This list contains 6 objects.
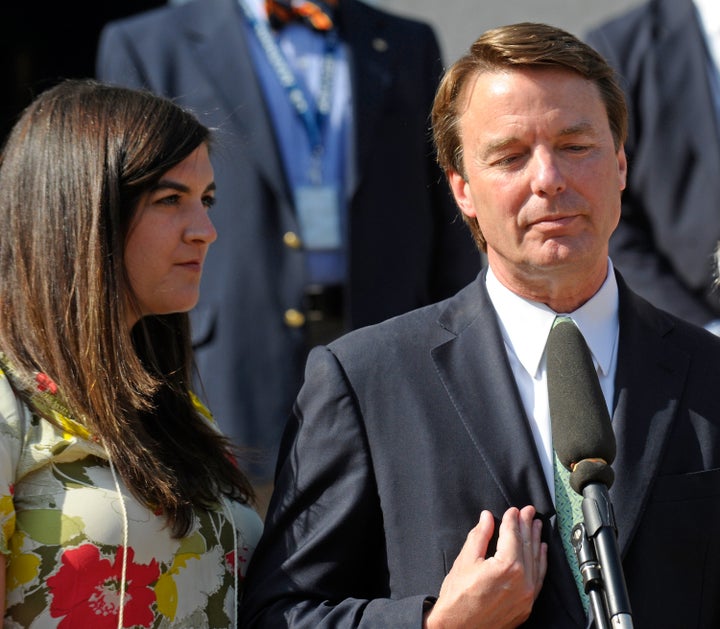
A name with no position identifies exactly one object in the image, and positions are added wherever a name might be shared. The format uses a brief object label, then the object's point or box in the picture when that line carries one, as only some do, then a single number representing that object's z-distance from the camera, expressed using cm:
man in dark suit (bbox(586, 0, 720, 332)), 887
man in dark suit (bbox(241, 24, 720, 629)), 547
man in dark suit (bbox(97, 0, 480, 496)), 861
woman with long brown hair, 552
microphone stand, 431
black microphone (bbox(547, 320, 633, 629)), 437
